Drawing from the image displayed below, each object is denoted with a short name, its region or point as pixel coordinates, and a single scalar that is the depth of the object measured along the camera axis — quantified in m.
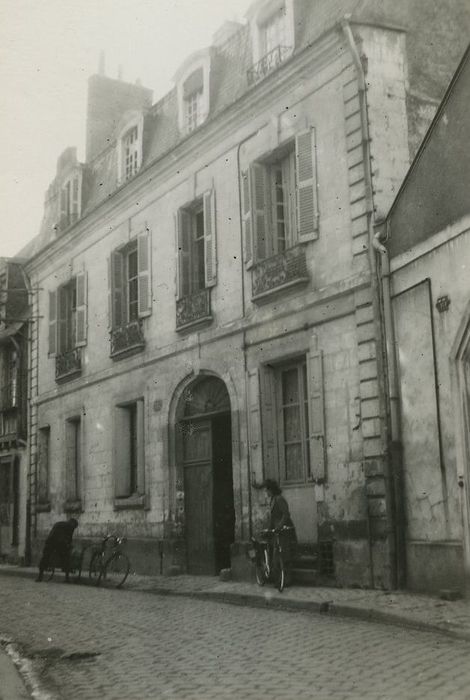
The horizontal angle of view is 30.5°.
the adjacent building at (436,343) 9.41
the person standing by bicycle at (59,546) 15.65
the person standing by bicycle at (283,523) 11.30
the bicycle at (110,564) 14.27
